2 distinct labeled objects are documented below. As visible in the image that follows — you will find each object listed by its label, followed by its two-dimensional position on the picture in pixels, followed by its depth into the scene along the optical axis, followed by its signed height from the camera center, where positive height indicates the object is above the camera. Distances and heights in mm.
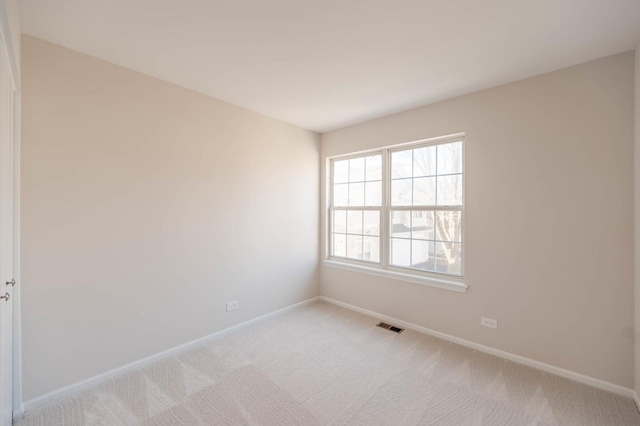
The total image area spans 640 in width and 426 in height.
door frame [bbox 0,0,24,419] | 1800 -360
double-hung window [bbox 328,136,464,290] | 3057 +42
